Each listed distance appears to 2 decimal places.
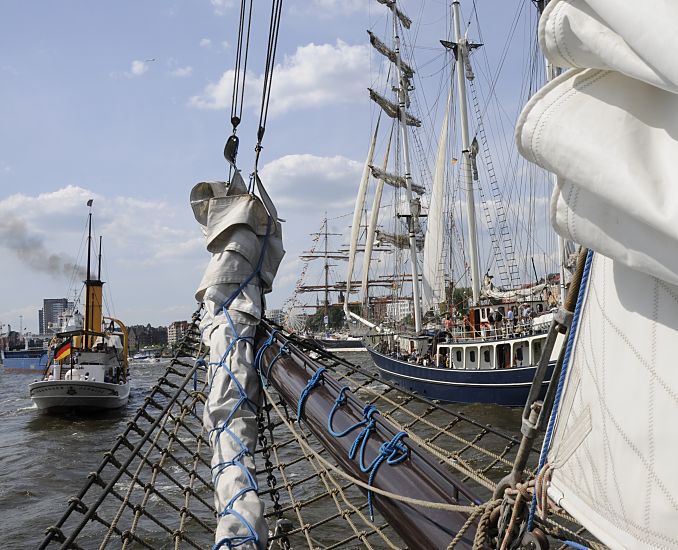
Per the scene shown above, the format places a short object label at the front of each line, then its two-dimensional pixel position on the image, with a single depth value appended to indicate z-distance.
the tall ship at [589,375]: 0.92
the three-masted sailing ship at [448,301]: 17.53
